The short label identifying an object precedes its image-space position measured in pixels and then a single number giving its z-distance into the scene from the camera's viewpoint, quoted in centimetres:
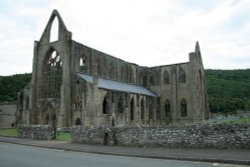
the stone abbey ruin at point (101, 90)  3148
